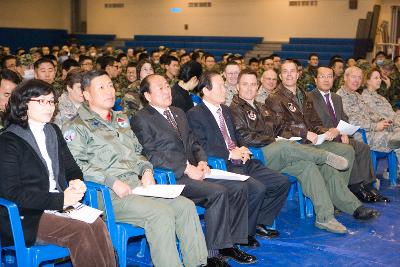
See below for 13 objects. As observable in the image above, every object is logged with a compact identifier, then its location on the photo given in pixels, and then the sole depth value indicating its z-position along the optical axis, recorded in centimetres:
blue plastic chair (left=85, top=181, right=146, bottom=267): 284
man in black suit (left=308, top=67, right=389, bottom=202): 487
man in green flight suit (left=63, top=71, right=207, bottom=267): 285
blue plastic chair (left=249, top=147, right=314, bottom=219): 421
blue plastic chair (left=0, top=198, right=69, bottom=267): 249
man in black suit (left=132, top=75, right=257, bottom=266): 326
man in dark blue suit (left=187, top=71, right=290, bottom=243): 385
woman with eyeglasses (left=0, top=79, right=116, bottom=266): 254
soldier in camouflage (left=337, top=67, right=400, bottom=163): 532
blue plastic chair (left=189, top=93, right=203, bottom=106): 553
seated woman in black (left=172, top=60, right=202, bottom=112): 481
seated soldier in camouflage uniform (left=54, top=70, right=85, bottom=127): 411
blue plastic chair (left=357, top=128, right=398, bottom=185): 541
